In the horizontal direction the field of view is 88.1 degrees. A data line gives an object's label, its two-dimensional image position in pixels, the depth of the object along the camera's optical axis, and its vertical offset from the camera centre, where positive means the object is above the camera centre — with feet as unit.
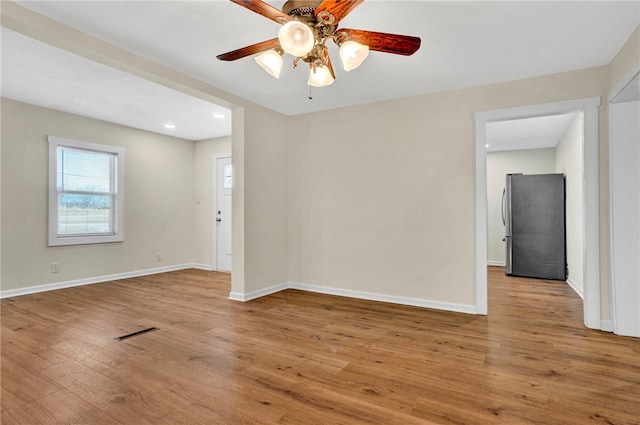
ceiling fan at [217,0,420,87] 5.95 +3.53
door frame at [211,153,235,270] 20.85 +0.11
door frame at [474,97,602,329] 10.04 +0.52
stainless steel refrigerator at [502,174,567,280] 18.34 -0.67
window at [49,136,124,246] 15.44 +1.14
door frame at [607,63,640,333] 9.62 -0.80
